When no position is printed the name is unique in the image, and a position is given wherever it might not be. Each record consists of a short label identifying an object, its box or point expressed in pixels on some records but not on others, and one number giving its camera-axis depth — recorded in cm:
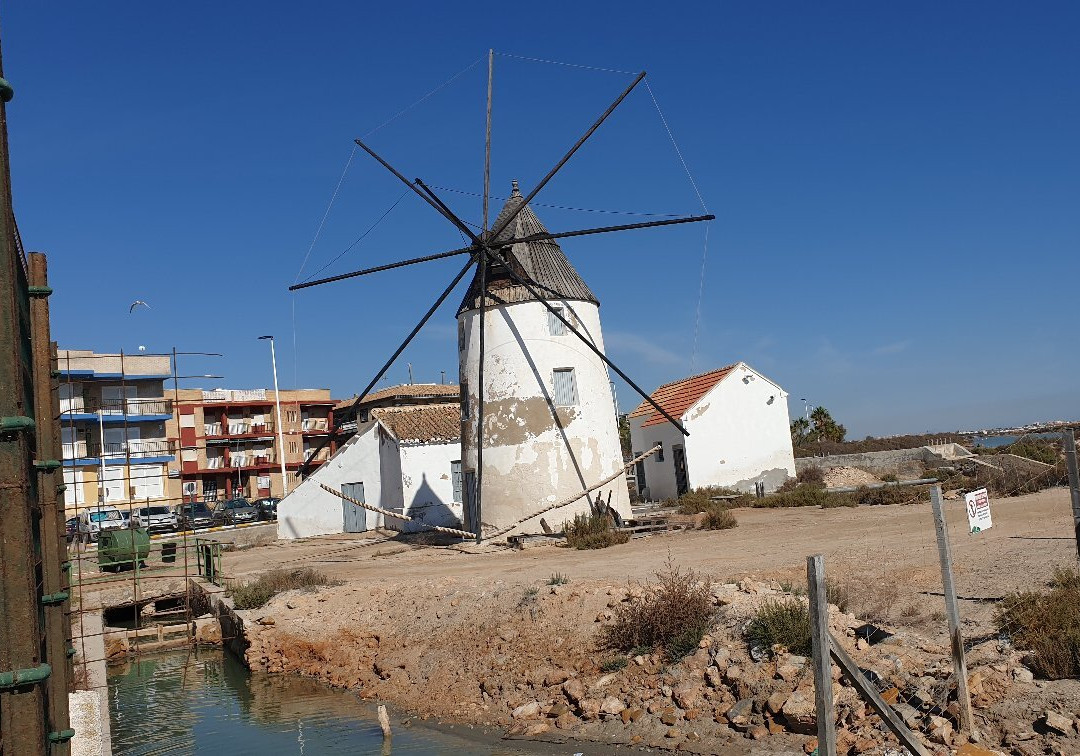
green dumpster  1982
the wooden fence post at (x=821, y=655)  575
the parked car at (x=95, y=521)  3338
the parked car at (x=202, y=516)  3684
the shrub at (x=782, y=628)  927
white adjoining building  2825
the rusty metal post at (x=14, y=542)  279
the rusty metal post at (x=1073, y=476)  855
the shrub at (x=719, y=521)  2052
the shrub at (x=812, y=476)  3046
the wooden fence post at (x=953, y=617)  706
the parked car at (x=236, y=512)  3802
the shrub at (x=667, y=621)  1018
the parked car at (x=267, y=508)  3896
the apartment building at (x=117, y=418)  4131
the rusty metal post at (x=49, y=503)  450
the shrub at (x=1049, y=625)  777
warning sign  738
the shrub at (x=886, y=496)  2283
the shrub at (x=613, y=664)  1038
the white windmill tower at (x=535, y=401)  2117
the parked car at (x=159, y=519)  3570
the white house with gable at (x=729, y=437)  2905
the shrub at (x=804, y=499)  2397
